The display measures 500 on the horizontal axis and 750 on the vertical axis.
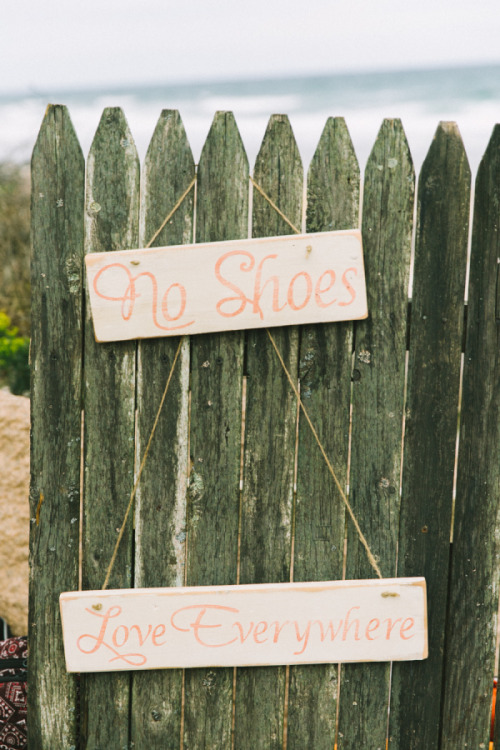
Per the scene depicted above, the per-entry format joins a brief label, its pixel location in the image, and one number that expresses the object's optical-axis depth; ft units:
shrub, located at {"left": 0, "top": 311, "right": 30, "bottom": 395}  14.03
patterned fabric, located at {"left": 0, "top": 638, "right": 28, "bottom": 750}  7.27
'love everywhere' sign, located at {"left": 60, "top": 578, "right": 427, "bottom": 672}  6.56
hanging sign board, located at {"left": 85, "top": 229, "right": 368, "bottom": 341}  6.18
